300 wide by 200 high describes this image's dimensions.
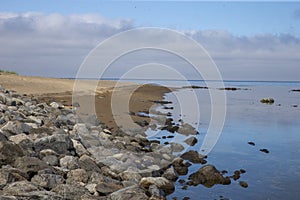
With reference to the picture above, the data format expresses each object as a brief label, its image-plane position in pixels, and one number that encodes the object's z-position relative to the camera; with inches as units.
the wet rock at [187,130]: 595.3
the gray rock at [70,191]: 226.8
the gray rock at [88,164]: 302.2
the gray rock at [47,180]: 242.4
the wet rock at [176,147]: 449.6
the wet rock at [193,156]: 417.4
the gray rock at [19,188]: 210.4
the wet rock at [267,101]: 1481.9
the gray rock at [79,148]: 356.8
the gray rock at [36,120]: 430.7
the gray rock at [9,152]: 262.7
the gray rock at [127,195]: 233.6
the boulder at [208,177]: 340.5
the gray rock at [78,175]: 271.0
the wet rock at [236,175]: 359.9
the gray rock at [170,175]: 340.2
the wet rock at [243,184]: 336.1
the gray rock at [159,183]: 301.1
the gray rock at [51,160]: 294.7
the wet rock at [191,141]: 515.4
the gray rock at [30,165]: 255.2
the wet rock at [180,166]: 367.8
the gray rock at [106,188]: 251.1
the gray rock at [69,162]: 297.1
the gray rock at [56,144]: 320.8
